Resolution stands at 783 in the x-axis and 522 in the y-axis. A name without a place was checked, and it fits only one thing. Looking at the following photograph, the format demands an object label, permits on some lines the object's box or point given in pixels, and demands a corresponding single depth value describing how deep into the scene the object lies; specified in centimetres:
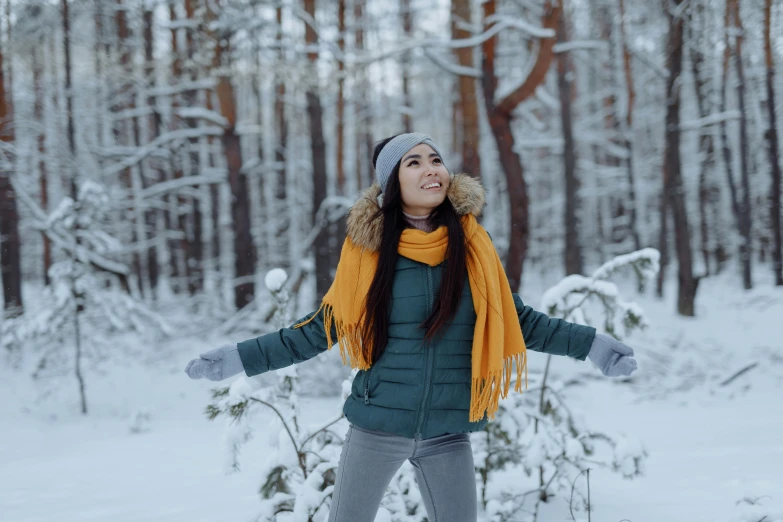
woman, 206
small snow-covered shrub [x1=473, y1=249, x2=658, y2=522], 333
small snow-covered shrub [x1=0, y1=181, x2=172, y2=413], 778
